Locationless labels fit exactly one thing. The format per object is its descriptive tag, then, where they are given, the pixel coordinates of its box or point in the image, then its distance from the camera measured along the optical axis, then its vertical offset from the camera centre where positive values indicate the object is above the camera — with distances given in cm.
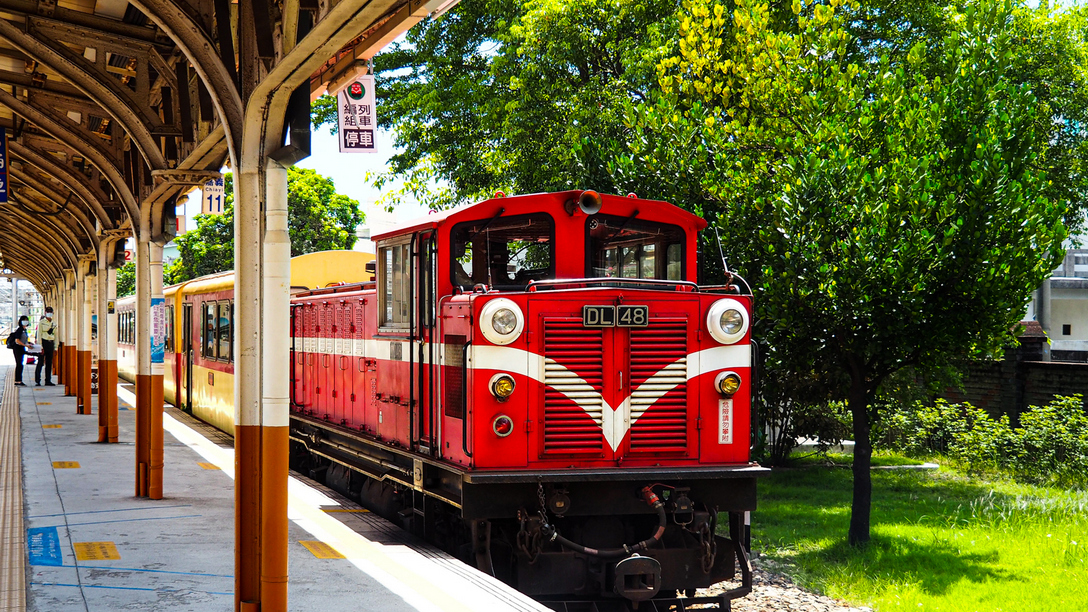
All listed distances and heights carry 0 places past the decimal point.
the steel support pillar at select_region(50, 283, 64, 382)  3013 +51
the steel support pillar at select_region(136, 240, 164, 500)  959 -51
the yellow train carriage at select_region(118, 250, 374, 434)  1280 +1
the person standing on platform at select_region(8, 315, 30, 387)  2606 -25
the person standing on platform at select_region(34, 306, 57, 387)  2728 -25
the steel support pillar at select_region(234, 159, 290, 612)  529 -31
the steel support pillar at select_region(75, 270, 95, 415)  1861 -27
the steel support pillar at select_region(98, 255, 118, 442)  1402 -45
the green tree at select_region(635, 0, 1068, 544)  947 +130
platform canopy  483 +192
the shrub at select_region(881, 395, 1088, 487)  1436 -197
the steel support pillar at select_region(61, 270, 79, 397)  2350 -12
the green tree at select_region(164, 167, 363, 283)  3256 +373
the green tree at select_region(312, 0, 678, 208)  1524 +444
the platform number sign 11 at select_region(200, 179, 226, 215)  1514 +221
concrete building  3769 +62
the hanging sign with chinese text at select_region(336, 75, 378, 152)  1020 +235
